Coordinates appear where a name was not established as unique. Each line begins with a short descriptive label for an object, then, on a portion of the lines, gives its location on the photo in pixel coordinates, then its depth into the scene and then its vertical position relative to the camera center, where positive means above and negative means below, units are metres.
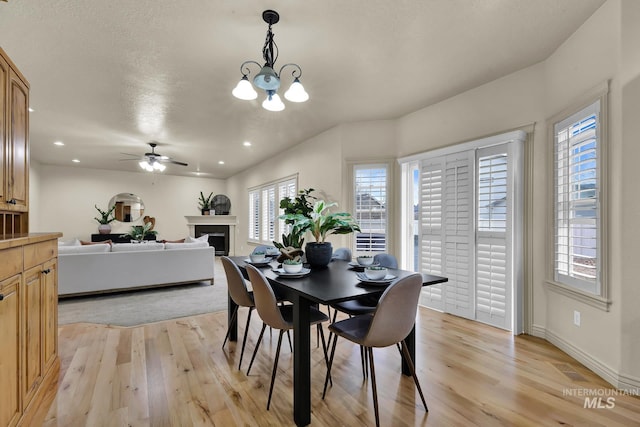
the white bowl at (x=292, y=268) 2.06 -0.36
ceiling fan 5.61 +1.01
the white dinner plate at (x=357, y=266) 2.36 -0.41
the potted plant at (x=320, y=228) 2.36 -0.11
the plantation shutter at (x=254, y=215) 7.65 -0.01
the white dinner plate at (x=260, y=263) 2.51 -0.41
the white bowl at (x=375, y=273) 1.84 -0.36
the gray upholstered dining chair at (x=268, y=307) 1.85 -0.59
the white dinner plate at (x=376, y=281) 1.81 -0.40
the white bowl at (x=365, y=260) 2.41 -0.37
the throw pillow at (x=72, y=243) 4.64 -0.45
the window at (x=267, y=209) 6.30 +0.15
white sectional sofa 4.23 -0.78
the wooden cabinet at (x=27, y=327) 1.43 -0.63
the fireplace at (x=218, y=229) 9.33 -0.45
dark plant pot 2.41 -0.32
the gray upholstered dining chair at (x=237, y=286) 2.29 -0.56
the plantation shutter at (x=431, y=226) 3.71 -0.15
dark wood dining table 1.58 -0.48
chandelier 2.05 +0.91
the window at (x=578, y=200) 2.26 +0.12
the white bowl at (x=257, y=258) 2.58 -0.37
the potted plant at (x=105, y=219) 7.88 -0.13
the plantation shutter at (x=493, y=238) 3.09 -0.25
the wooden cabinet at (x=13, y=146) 1.74 +0.43
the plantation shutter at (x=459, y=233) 3.38 -0.22
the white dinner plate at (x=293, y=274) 2.03 -0.40
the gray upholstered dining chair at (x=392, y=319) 1.61 -0.58
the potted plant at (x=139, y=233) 6.91 -0.43
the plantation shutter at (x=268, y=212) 6.84 +0.06
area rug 3.53 -1.22
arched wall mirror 8.41 +0.22
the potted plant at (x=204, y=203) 9.36 +0.36
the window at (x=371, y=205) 4.34 +0.14
